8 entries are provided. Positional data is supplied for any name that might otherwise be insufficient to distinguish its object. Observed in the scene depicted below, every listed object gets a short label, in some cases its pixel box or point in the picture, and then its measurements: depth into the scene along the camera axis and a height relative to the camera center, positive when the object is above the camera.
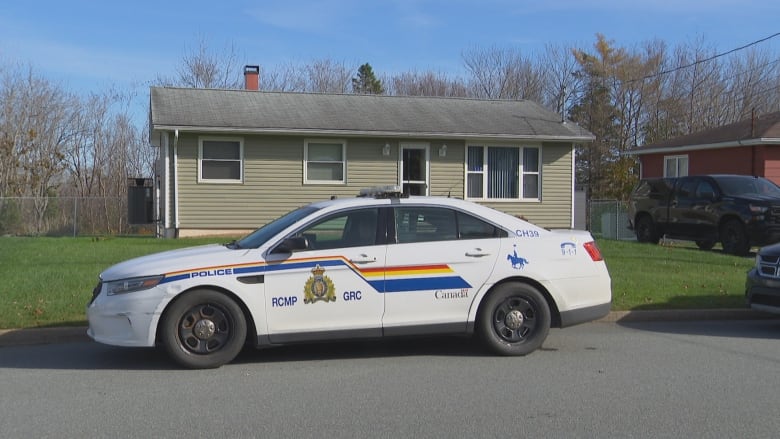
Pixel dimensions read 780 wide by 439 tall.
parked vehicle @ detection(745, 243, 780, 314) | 8.70 -0.82
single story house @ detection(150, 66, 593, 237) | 19.38 +1.55
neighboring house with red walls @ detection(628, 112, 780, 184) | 22.27 +2.01
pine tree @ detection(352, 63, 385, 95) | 50.86 +8.85
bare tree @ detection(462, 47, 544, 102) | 44.14 +7.58
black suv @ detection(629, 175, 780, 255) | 15.20 +0.06
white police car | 6.73 -0.67
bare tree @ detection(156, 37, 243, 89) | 38.28 +7.04
